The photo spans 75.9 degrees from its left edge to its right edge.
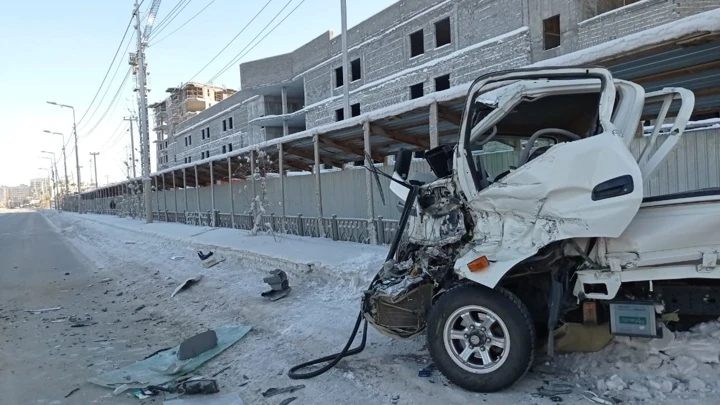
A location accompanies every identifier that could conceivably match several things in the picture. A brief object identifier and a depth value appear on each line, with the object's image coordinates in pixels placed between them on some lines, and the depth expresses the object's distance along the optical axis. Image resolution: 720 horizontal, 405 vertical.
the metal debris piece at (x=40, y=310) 8.07
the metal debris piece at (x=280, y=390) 4.16
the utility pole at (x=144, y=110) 26.38
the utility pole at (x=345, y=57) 17.82
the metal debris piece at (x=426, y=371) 4.12
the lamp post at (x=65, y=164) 69.12
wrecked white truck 3.32
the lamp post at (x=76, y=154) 56.05
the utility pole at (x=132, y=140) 46.83
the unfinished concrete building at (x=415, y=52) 19.98
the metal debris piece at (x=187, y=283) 8.84
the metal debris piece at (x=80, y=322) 7.12
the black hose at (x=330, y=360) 4.40
